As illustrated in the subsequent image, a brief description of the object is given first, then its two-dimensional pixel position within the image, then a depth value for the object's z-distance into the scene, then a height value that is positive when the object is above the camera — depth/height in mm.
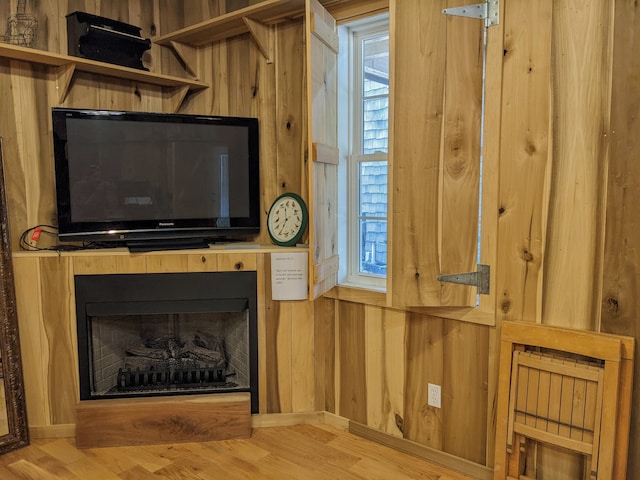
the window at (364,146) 2535 +218
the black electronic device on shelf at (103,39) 2498 +770
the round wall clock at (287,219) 2613 -166
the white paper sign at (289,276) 2518 -445
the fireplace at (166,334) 2506 -828
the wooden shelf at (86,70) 2328 +618
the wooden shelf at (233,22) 2482 +877
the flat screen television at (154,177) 2482 +58
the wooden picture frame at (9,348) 2367 -765
